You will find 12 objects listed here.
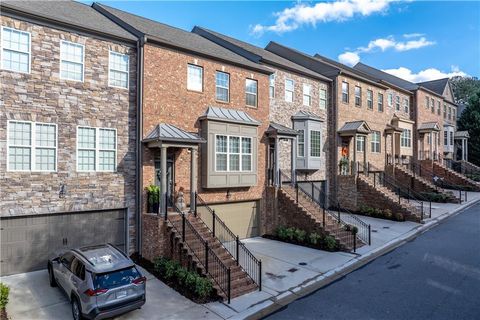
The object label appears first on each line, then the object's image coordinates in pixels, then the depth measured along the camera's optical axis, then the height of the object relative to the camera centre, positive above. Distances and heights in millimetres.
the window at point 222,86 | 15719 +3870
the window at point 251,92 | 16969 +3826
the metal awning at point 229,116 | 14797 +2323
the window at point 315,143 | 20500 +1334
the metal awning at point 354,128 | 22031 +2483
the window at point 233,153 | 15117 +507
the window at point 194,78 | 14695 +4008
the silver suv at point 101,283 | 7828 -3095
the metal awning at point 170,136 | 12402 +1130
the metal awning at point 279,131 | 17177 +1755
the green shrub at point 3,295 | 7782 -3240
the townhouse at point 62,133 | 10719 +1127
